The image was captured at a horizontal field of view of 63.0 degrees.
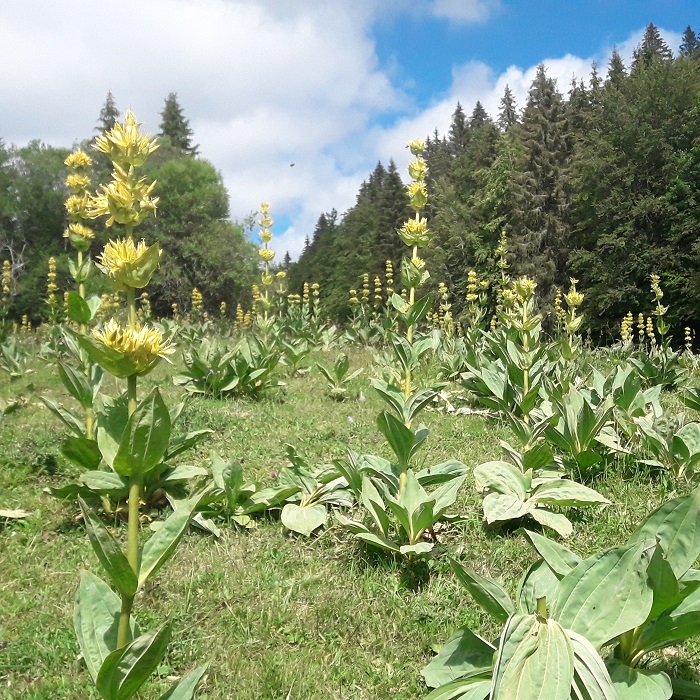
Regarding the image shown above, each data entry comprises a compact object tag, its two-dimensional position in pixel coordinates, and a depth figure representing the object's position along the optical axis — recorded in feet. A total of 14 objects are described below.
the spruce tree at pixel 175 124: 156.35
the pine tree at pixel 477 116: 172.14
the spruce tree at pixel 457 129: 177.32
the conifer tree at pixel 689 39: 182.19
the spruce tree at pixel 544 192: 96.73
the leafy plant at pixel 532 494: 9.77
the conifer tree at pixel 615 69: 95.96
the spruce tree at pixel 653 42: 149.79
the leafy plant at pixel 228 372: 20.95
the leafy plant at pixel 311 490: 10.53
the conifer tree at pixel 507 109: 185.16
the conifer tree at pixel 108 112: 131.85
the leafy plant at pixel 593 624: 4.85
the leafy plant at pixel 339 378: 22.68
